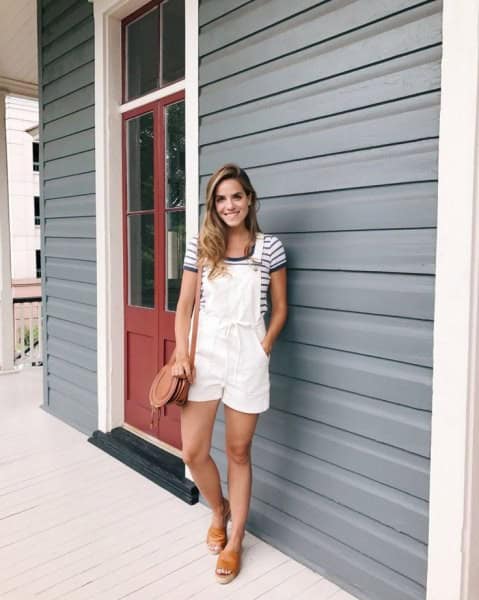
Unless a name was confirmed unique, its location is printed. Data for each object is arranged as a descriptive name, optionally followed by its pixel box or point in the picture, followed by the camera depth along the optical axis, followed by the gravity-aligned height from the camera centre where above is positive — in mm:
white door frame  3344 +326
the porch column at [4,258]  5359 +13
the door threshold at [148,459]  2760 -1153
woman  2014 -259
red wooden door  3080 +101
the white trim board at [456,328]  1580 -206
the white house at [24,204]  13602 +1439
